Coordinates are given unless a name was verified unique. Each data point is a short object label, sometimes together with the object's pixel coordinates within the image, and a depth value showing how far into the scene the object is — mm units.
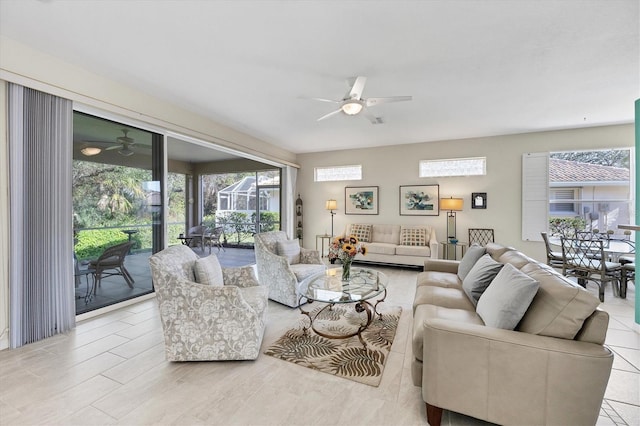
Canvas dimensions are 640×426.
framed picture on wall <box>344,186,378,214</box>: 6609
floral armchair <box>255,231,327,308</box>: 3480
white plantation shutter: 5250
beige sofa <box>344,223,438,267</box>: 5480
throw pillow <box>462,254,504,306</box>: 2316
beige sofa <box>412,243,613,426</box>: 1359
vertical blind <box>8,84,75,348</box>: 2461
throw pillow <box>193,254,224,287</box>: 2506
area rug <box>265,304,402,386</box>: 2172
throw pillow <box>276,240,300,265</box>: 3967
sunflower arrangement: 3052
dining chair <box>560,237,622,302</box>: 3809
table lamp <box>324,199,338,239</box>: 6641
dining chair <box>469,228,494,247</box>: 5680
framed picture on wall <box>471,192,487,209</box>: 5695
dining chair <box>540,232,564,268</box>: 4400
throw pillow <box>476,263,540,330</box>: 1640
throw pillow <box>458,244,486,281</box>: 2979
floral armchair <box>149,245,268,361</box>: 2213
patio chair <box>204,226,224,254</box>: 6793
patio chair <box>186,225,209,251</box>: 6504
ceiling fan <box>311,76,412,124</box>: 2829
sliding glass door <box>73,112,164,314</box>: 3127
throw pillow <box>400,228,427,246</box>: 5816
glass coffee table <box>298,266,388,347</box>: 2629
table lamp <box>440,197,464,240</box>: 5508
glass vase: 3098
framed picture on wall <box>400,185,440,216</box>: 6035
